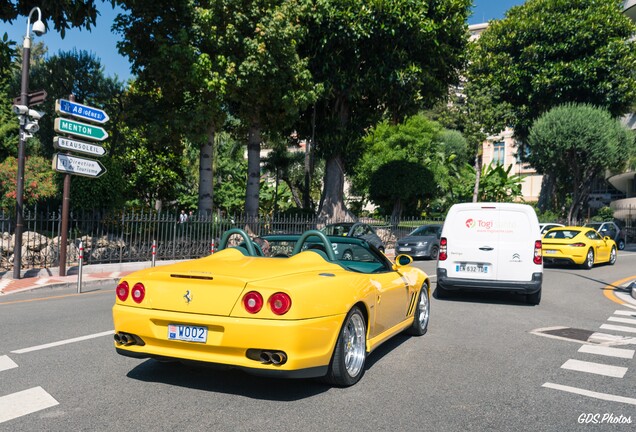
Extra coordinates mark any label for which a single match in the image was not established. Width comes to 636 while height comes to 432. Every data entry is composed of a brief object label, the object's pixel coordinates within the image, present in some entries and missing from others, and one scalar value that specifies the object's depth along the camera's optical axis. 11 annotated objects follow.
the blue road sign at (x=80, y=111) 13.09
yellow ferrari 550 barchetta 4.05
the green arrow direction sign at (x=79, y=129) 12.99
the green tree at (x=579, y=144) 34.34
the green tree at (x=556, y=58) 34.53
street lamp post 12.48
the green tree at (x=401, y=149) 36.72
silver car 21.48
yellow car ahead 17.20
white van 9.81
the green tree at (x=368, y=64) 20.67
